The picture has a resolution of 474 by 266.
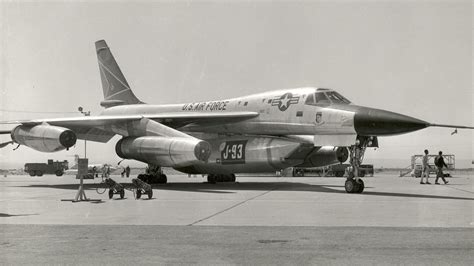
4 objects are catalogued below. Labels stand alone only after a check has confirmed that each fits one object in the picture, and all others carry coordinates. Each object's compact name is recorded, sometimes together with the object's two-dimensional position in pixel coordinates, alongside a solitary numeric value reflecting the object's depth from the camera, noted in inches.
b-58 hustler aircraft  653.3
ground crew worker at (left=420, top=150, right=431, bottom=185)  962.2
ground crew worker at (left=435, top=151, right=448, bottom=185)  932.0
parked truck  1908.2
